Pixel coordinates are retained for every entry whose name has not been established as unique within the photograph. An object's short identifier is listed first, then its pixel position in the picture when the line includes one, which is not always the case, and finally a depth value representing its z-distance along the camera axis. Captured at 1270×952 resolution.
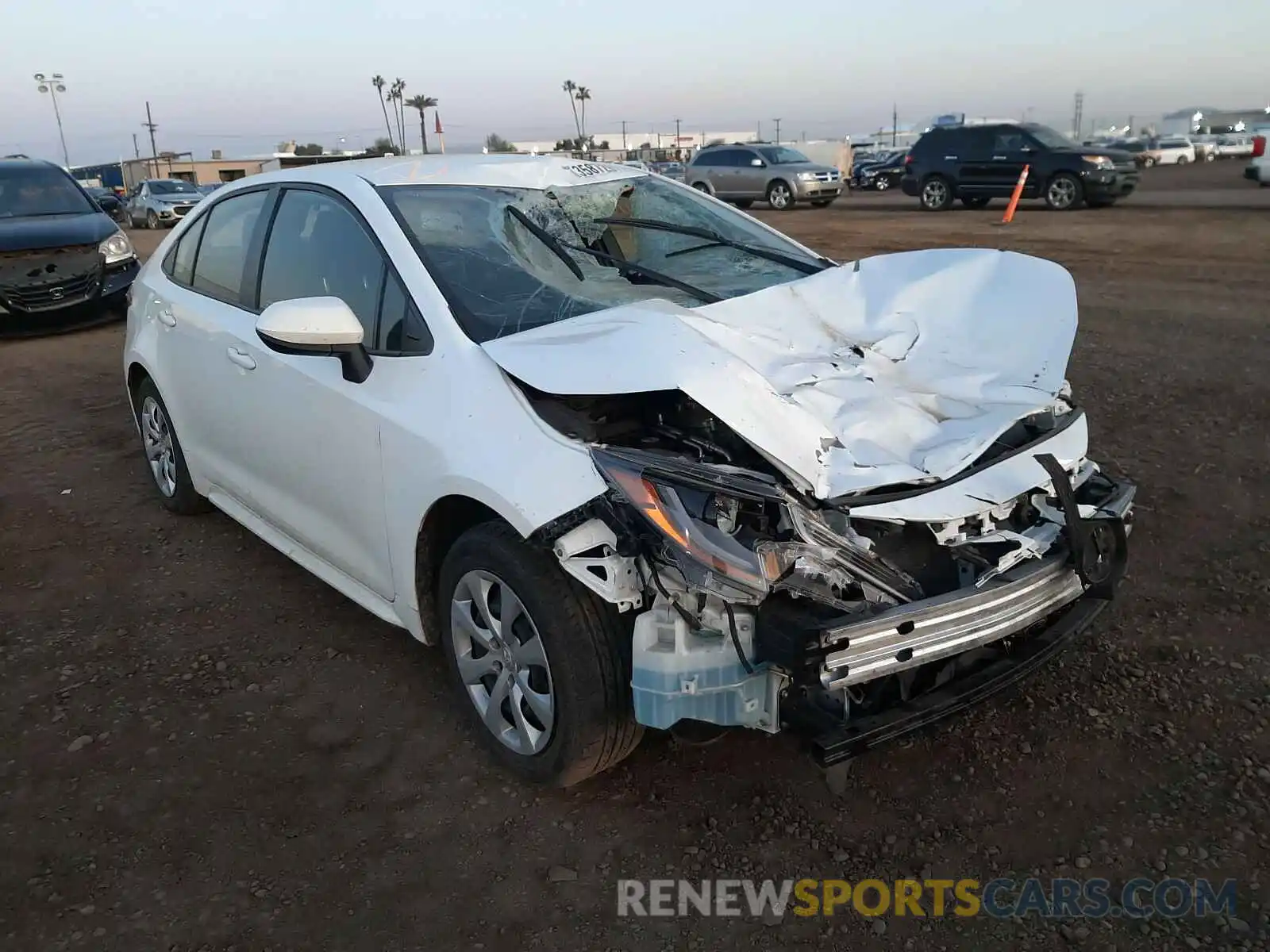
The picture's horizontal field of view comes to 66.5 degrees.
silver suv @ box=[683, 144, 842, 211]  23.17
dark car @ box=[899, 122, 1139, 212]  18.75
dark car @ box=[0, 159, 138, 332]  9.73
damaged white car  2.43
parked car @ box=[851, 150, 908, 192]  33.38
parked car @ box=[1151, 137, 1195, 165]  44.12
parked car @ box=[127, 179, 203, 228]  25.44
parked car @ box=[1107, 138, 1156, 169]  38.35
